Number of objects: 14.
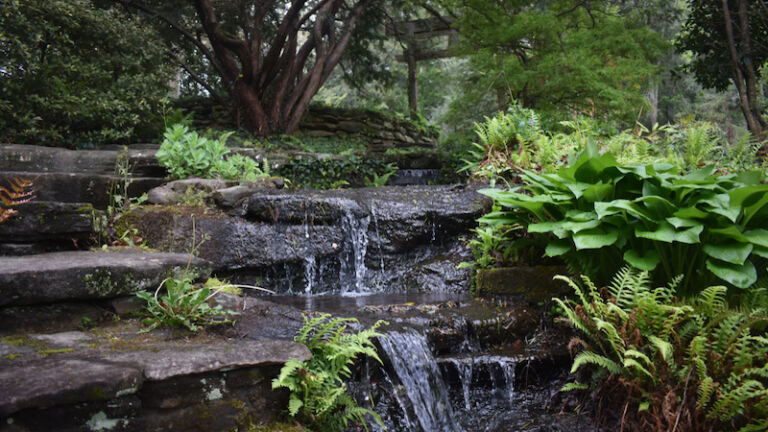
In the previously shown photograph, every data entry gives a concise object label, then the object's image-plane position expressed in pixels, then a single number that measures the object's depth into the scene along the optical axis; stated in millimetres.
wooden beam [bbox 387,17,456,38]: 14680
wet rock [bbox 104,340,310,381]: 2059
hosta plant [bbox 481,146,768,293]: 2777
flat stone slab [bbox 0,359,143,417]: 1697
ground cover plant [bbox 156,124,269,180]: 6098
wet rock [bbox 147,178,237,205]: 5344
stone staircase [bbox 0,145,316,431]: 1830
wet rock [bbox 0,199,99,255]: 3236
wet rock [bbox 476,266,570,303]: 3865
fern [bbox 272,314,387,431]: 2266
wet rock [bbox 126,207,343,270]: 4664
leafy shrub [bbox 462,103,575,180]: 5160
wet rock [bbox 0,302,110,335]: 2508
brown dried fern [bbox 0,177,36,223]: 3134
